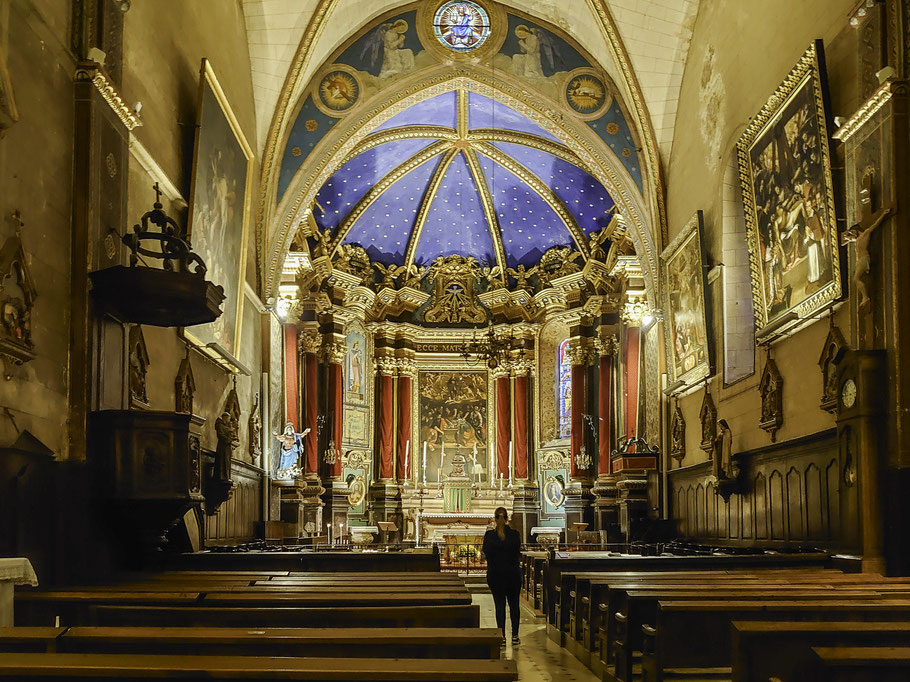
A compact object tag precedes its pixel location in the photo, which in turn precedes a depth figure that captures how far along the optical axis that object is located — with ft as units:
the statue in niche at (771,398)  36.52
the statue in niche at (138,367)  29.76
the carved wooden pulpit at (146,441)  25.62
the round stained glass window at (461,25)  57.11
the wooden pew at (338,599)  16.48
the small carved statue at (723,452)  40.37
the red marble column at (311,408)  71.00
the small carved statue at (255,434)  50.83
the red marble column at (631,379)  62.23
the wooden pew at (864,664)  10.61
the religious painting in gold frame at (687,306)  46.24
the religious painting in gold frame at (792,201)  31.96
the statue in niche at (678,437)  50.85
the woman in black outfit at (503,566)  28.76
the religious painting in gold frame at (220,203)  37.78
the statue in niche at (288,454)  57.72
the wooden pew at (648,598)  17.74
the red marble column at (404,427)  79.41
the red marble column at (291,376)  67.26
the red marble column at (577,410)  73.26
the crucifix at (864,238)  28.04
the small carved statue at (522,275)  80.12
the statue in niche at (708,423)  44.68
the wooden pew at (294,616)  15.02
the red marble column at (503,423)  80.28
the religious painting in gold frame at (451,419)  81.51
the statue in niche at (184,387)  36.11
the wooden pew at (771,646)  12.51
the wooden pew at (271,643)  11.87
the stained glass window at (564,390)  79.41
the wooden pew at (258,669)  9.61
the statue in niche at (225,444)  40.27
